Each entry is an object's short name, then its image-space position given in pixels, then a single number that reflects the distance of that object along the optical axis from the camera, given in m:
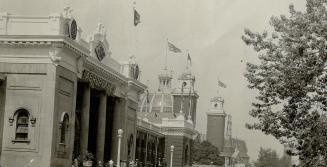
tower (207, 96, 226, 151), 183.38
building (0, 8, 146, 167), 41.41
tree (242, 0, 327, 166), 26.64
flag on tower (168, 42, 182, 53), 83.44
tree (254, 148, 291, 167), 135.62
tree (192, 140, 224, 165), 142.62
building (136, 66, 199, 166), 91.58
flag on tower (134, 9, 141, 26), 57.66
